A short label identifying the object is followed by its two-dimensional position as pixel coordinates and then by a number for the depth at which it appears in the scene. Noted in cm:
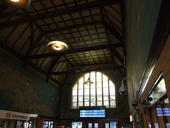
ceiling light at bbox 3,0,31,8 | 499
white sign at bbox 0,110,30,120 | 931
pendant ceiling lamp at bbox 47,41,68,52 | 802
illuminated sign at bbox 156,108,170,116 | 229
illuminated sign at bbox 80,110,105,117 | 1702
